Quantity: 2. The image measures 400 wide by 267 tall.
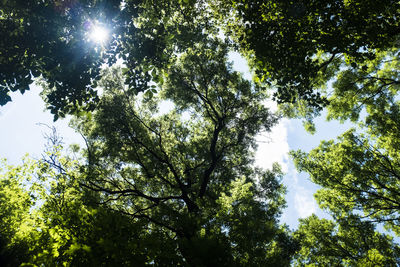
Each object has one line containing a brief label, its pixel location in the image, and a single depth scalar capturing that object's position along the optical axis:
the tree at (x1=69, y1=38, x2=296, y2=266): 14.21
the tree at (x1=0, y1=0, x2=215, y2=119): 5.57
